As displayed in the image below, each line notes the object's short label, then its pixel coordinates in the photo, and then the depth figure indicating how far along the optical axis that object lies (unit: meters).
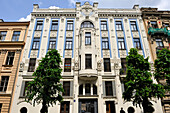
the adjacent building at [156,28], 23.06
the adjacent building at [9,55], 18.81
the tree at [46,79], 14.05
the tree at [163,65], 15.45
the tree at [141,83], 13.82
